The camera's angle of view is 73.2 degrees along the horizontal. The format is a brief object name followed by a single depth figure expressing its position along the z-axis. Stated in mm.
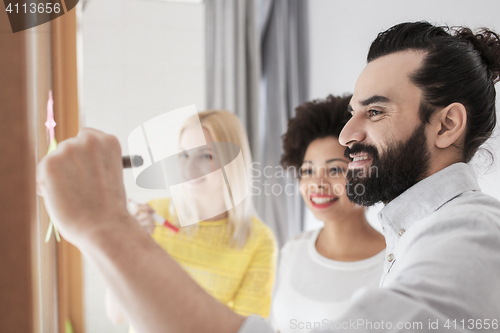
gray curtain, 1046
